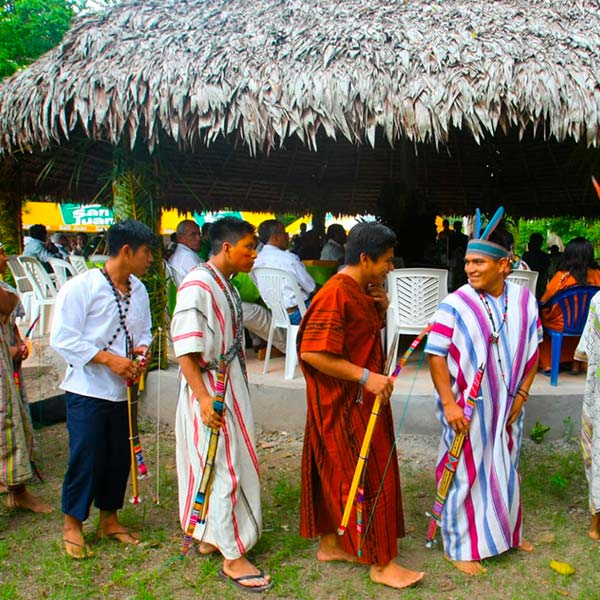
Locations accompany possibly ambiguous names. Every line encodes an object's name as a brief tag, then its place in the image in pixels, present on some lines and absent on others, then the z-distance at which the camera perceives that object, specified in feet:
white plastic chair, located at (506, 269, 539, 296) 16.08
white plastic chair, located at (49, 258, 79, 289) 25.13
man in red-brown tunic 8.47
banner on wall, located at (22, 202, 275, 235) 60.34
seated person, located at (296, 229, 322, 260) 34.35
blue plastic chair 15.65
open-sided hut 14.57
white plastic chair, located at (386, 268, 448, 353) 16.10
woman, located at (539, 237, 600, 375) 16.14
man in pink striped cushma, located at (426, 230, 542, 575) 9.32
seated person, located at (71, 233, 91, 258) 51.83
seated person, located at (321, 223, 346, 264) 27.37
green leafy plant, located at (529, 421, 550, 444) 14.51
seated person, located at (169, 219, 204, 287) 18.06
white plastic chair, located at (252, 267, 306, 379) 16.47
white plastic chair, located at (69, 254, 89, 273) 23.00
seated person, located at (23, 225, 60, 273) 30.53
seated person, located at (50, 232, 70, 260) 40.05
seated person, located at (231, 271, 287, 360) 18.28
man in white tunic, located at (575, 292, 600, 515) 10.24
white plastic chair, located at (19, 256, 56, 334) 24.00
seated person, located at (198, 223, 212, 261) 25.39
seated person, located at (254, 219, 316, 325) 18.12
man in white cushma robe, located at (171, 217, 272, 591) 9.01
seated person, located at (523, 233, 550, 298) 31.32
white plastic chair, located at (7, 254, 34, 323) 24.61
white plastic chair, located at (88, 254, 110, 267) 17.32
